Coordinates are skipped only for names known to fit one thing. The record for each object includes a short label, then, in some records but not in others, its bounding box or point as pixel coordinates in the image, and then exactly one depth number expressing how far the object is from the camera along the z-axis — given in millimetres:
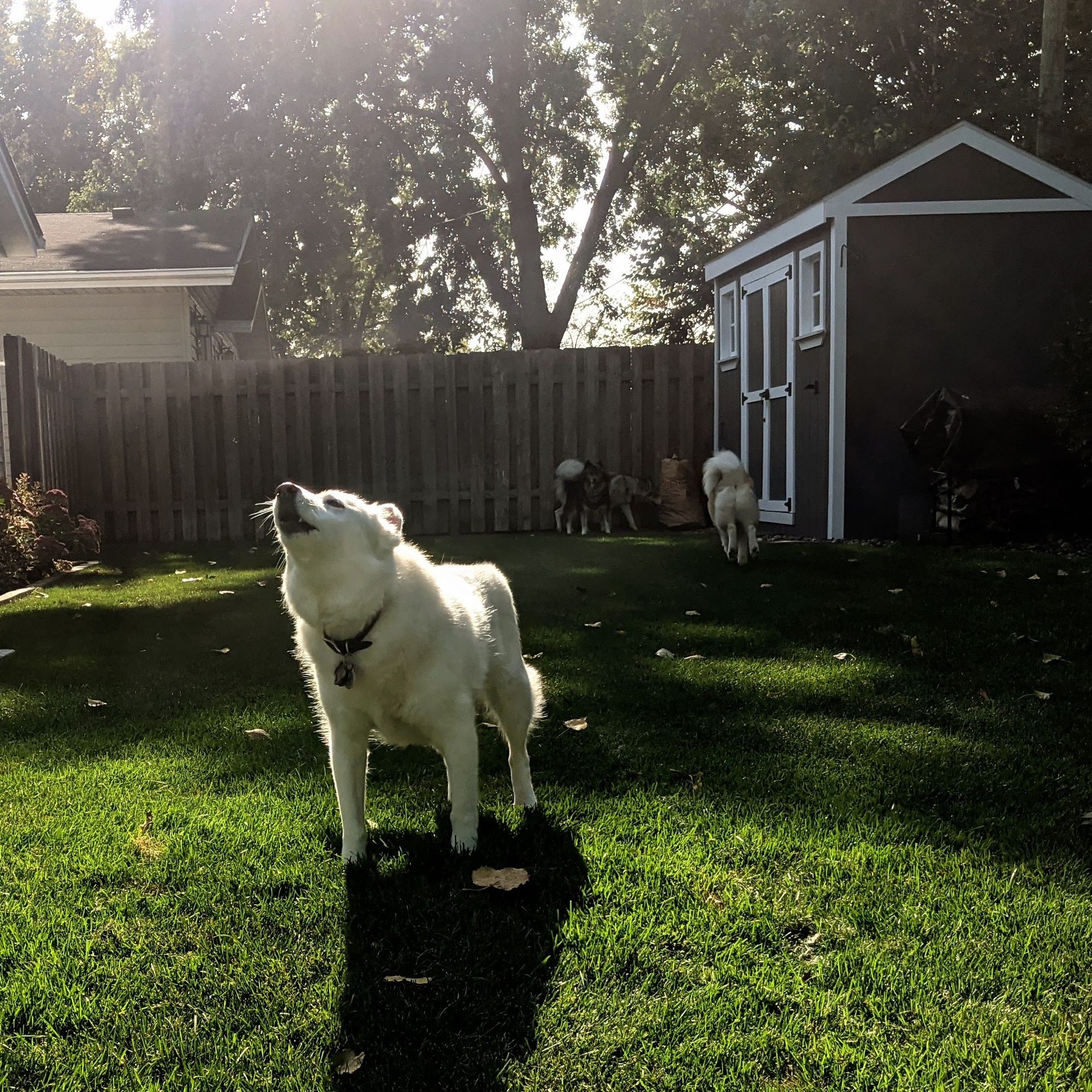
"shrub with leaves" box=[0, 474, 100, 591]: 8250
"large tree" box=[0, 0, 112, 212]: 39219
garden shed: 11203
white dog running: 8336
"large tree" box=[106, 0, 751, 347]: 24312
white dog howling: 2531
